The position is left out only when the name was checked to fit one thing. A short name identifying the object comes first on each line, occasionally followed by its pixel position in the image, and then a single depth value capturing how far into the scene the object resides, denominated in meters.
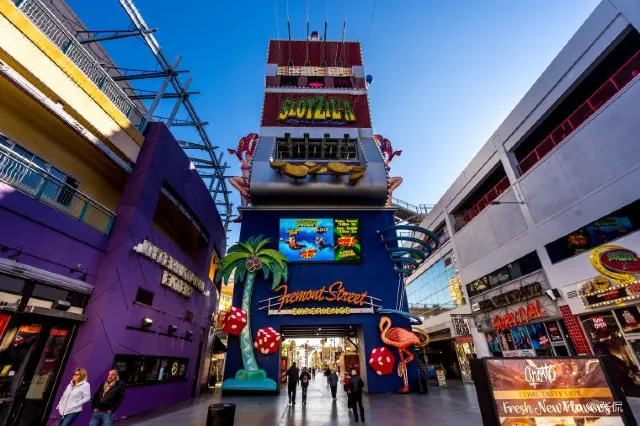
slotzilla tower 18.20
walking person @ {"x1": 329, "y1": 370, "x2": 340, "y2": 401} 15.31
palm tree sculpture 18.98
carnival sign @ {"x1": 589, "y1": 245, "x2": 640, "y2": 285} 13.30
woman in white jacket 6.60
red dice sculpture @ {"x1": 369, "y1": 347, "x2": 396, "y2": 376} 17.94
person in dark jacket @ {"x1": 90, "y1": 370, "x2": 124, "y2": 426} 6.71
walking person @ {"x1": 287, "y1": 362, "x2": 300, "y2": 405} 14.22
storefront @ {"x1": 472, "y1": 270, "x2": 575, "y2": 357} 18.78
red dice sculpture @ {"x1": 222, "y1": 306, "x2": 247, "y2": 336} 18.03
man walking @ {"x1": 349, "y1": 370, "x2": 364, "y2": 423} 10.33
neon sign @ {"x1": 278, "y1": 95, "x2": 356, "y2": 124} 26.17
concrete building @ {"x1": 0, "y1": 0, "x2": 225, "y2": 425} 8.77
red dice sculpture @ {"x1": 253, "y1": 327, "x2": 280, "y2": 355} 17.89
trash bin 6.35
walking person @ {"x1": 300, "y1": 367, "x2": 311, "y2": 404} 14.69
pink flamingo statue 18.00
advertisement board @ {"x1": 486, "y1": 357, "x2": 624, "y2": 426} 4.79
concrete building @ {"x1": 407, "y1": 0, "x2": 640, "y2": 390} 14.56
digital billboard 20.95
